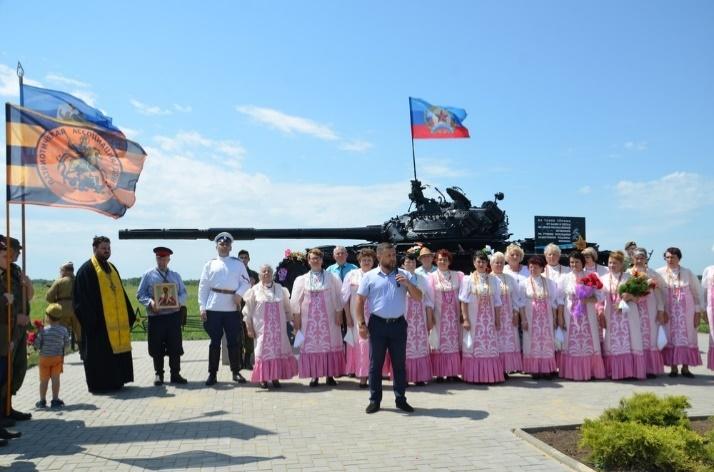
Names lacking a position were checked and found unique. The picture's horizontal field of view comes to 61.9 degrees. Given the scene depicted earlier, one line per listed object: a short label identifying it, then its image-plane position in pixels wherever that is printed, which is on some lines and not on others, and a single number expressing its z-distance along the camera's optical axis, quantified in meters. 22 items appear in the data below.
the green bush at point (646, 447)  4.40
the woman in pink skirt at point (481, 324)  8.20
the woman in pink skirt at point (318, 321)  8.31
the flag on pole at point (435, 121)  16.09
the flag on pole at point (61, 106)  6.29
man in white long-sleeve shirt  8.67
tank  12.67
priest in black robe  8.16
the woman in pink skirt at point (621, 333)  8.45
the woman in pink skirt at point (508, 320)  8.46
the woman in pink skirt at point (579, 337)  8.41
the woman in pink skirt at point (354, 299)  8.28
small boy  7.15
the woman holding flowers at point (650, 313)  8.66
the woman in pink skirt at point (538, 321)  8.48
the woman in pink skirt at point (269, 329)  8.20
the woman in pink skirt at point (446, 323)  8.40
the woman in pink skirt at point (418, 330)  8.11
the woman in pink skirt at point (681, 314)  8.69
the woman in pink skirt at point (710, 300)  8.56
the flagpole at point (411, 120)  16.03
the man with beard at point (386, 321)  6.59
